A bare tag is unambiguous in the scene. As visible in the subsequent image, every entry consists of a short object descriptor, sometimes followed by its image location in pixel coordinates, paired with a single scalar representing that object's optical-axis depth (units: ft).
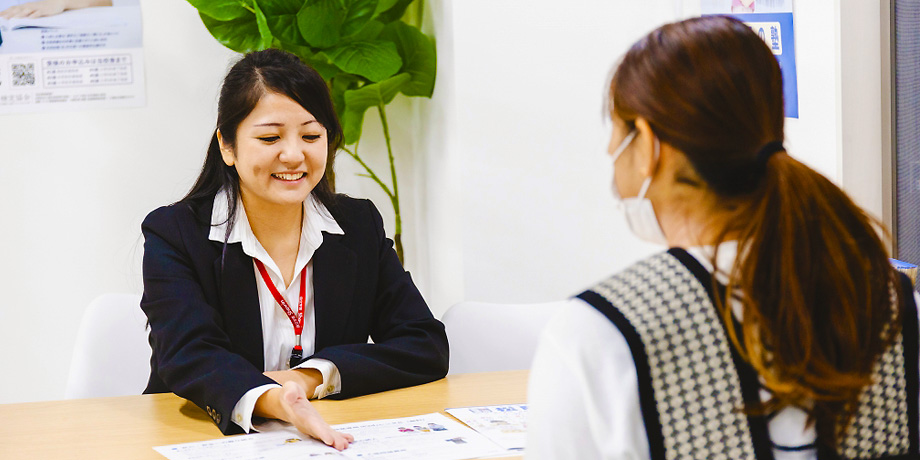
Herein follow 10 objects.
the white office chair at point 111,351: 9.55
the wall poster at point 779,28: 10.32
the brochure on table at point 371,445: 8.10
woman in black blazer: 8.98
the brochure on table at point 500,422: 8.25
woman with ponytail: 5.79
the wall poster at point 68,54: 12.03
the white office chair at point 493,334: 9.90
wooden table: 8.33
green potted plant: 11.34
